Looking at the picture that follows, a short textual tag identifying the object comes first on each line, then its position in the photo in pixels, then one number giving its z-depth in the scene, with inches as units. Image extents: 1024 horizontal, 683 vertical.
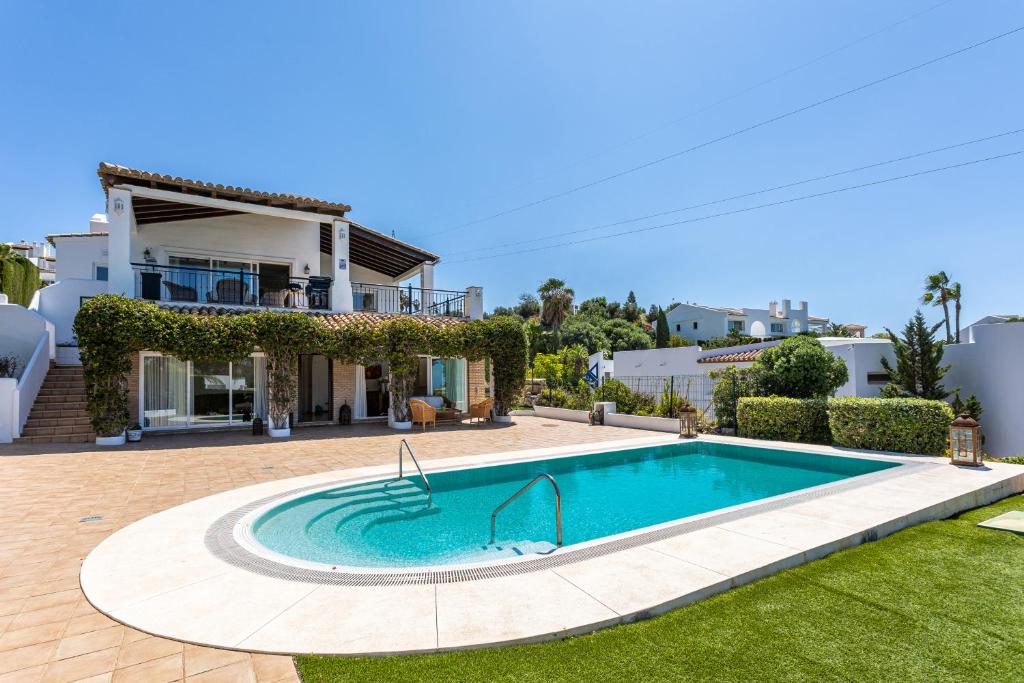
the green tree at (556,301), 1974.7
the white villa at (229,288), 564.4
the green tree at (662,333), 1926.7
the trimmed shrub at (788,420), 501.4
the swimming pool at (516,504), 239.5
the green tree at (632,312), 2370.8
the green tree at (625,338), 1904.5
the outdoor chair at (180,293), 613.6
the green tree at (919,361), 482.6
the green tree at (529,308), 2386.8
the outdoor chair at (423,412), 639.8
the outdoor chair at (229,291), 650.2
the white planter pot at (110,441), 494.3
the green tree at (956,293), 1772.9
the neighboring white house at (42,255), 1121.9
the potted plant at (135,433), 517.7
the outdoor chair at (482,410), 700.0
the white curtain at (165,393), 569.9
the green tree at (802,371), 517.3
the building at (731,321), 2135.8
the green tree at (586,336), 1787.6
